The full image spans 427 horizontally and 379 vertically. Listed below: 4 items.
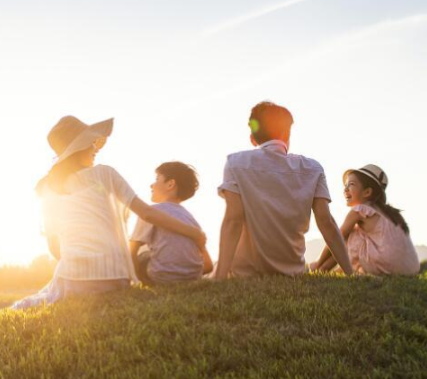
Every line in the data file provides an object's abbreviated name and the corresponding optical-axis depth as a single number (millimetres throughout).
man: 6461
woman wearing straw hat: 5988
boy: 6730
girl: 7938
